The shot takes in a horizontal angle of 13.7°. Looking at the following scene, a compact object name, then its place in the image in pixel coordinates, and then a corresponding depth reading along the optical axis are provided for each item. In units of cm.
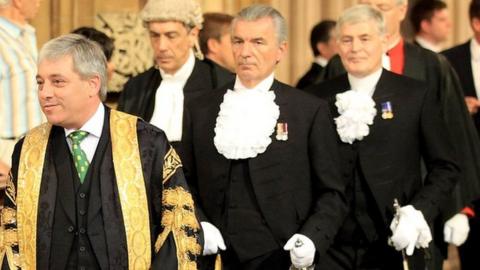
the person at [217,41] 1097
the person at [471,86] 1117
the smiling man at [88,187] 675
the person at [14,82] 873
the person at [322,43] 1276
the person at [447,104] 916
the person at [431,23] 1385
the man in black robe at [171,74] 924
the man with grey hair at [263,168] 792
